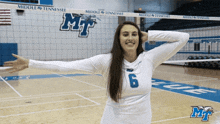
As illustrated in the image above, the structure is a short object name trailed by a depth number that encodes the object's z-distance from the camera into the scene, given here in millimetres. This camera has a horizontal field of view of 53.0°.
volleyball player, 1357
